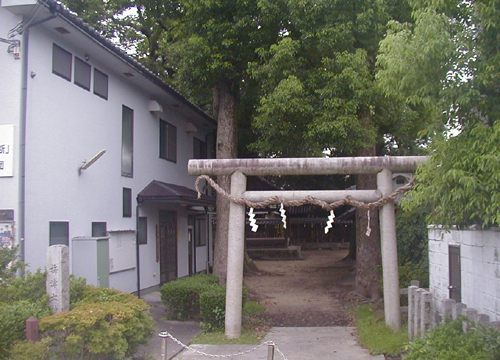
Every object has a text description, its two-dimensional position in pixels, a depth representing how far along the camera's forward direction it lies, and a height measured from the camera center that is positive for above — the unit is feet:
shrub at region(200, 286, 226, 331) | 39.45 -7.43
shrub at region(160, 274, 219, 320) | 43.60 -7.18
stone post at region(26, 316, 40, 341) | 24.79 -5.44
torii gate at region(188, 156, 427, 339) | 36.37 +0.93
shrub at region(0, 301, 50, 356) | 25.17 -5.19
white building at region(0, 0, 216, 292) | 35.83 +4.73
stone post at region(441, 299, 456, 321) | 25.61 -4.91
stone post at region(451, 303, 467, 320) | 24.91 -4.83
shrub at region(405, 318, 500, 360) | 20.30 -5.50
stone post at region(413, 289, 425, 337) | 29.78 -5.81
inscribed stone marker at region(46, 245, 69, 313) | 28.17 -3.66
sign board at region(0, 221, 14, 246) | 34.50 -1.38
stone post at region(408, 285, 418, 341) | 31.60 -6.26
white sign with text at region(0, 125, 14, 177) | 35.04 +3.93
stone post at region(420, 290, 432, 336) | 28.76 -5.67
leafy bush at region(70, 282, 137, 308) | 30.37 -4.93
